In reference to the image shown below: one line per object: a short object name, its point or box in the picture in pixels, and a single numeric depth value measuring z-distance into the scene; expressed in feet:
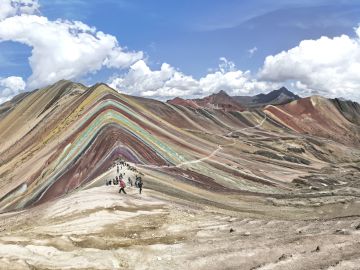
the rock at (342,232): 75.29
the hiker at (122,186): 132.98
